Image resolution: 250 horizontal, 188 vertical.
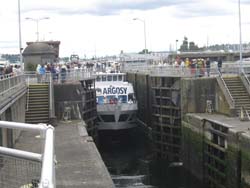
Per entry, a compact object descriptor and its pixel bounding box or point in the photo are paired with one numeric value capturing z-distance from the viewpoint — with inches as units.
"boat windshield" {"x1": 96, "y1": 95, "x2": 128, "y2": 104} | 1540.4
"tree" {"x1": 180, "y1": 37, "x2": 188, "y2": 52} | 6141.7
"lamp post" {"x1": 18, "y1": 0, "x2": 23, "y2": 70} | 1408.7
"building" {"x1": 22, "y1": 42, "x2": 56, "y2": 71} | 2155.5
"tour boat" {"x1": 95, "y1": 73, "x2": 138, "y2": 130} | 1521.9
